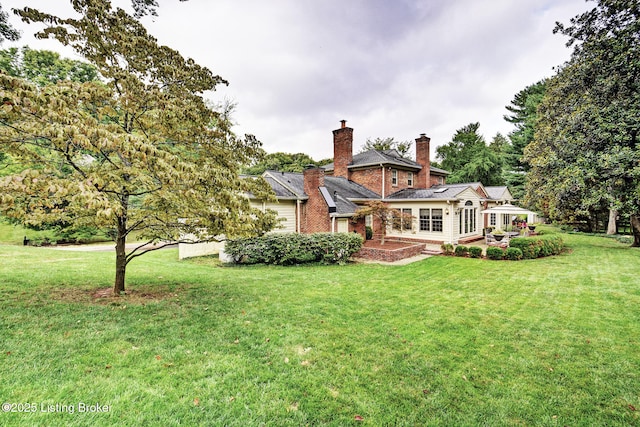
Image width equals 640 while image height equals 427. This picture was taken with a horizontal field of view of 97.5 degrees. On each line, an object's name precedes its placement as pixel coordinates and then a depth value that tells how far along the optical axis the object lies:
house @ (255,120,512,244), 16.11
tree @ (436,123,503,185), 37.31
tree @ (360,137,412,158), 46.12
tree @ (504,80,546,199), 31.88
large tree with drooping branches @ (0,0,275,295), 3.88
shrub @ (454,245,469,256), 14.63
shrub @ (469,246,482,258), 14.20
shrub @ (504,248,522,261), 13.59
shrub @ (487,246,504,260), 13.81
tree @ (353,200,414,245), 15.82
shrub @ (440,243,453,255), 15.26
